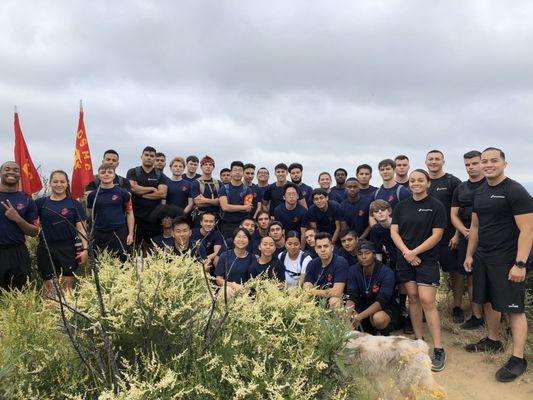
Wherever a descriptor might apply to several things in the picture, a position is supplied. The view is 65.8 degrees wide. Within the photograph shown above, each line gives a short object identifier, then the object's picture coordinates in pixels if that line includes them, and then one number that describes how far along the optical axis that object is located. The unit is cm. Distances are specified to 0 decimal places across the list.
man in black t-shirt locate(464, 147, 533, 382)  464
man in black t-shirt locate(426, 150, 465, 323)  630
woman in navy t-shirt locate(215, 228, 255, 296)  619
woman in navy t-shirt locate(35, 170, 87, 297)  598
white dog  437
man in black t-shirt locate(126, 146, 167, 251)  751
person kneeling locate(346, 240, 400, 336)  559
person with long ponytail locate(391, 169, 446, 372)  522
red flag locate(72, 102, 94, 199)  745
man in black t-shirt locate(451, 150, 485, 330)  588
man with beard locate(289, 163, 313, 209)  868
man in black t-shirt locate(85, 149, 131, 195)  712
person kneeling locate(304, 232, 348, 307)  570
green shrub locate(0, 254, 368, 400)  311
